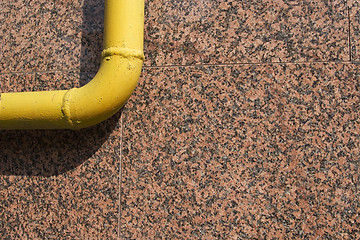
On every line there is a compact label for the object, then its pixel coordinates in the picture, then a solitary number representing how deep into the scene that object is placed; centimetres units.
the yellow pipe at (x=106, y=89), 95
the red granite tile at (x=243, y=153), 95
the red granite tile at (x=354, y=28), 96
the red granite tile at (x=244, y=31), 97
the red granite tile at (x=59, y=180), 101
